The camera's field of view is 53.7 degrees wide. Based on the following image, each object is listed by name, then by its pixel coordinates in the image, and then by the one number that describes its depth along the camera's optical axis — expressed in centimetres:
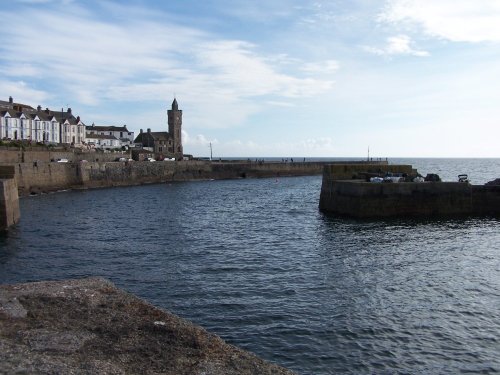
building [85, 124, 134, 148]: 12600
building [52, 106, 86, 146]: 10744
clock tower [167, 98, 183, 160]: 12481
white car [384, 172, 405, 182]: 4198
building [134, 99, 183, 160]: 12506
